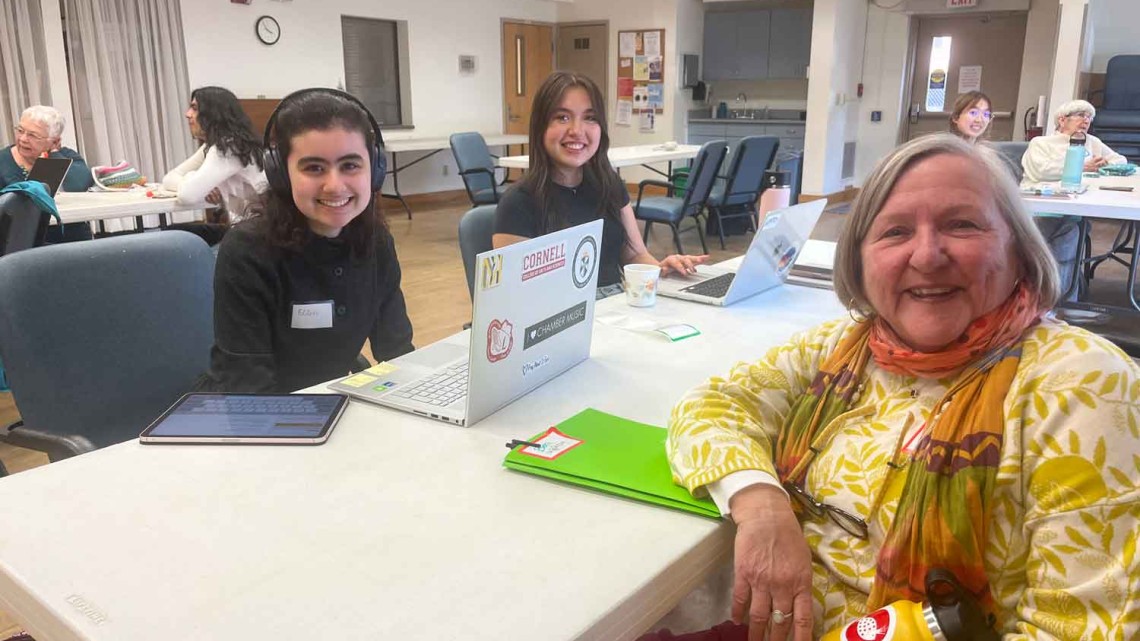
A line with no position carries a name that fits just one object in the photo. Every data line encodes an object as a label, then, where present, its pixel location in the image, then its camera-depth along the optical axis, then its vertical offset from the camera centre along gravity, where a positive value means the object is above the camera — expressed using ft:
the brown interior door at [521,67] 30.81 +2.12
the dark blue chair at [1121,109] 25.38 +0.41
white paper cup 6.24 -1.23
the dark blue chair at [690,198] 18.15 -1.73
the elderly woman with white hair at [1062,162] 13.56 -0.76
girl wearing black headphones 5.14 -0.89
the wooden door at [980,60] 27.94 +2.17
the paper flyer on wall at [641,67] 30.60 +2.06
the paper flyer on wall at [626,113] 31.55 +0.35
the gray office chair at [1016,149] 15.92 -0.53
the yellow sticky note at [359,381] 4.52 -1.44
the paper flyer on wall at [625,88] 31.35 +1.31
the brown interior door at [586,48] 31.76 +2.90
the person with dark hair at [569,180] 7.70 -0.57
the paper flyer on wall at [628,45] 30.66 +2.91
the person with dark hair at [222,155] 12.55 -0.51
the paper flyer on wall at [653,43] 29.96 +2.91
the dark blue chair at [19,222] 9.05 -1.13
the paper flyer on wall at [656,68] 30.17 +2.01
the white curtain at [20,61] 18.51 +1.41
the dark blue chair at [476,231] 7.65 -1.03
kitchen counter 30.01 +0.04
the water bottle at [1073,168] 12.82 -0.72
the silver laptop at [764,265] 6.11 -1.13
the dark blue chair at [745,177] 19.61 -1.34
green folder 3.27 -1.46
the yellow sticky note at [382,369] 4.72 -1.44
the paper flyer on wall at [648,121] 31.04 +0.04
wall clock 23.27 +2.63
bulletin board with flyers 30.22 +1.72
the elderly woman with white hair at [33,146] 13.39 -0.40
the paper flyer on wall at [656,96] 30.43 +0.97
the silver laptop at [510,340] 3.84 -1.14
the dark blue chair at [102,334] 4.90 -1.37
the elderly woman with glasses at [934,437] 2.64 -1.19
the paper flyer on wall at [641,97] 30.89 +0.95
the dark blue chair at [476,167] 20.36 -1.13
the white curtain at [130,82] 19.83 +1.02
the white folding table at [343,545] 2.54 -1.51
